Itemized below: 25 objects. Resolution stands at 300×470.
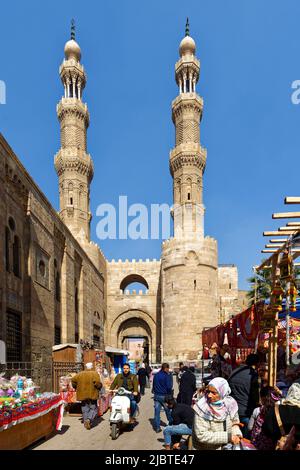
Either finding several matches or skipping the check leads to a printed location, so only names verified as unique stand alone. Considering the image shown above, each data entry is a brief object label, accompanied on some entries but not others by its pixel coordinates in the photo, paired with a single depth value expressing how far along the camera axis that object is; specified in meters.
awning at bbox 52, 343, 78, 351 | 14.34
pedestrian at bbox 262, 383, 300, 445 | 3.84
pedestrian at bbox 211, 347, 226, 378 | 13.71
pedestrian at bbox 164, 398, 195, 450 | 5.59
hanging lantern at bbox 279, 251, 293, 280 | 7.37
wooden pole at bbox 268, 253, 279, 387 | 7.32
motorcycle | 7.95
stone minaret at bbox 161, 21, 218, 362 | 38.44
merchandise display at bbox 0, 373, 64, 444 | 6.11
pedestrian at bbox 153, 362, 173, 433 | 8.55
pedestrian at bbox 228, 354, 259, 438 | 6.06
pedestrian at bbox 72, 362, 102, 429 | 9.04
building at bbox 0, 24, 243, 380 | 19.73
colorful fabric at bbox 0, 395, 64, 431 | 5.93
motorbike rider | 8.87
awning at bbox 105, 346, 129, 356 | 21.75
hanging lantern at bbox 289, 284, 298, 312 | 7.52
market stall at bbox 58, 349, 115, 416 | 11.09
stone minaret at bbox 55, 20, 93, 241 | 41.59
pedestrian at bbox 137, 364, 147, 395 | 16.75
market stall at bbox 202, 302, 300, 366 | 9.70
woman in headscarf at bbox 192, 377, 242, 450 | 4.43
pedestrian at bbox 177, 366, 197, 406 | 8.98
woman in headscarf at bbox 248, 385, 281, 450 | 4.54
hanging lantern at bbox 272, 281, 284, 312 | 7.86
